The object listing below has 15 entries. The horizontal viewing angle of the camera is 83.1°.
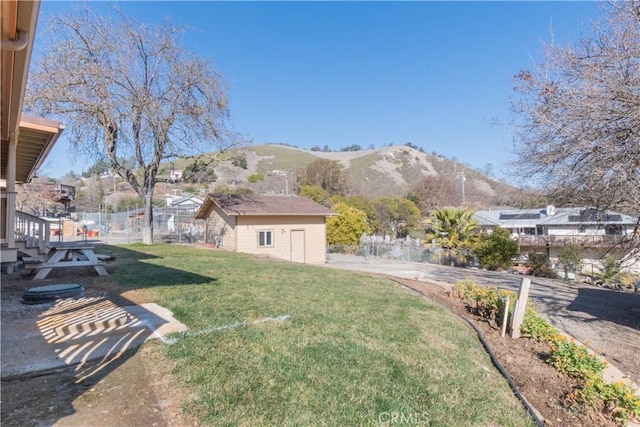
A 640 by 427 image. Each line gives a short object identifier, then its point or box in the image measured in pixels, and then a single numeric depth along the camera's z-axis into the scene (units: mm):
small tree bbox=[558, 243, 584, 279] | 16953
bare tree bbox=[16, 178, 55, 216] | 24869
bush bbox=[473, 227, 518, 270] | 18516
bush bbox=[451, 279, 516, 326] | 5958
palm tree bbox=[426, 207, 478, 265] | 20484
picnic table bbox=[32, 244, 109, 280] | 7176
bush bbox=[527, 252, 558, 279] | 17203
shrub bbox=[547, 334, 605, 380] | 3936
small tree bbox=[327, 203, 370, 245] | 26984
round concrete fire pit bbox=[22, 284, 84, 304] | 5148
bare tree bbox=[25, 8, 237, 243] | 14875
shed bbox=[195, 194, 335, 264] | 18875
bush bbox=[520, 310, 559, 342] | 4998
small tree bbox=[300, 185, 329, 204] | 38156
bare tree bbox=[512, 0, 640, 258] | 5750
